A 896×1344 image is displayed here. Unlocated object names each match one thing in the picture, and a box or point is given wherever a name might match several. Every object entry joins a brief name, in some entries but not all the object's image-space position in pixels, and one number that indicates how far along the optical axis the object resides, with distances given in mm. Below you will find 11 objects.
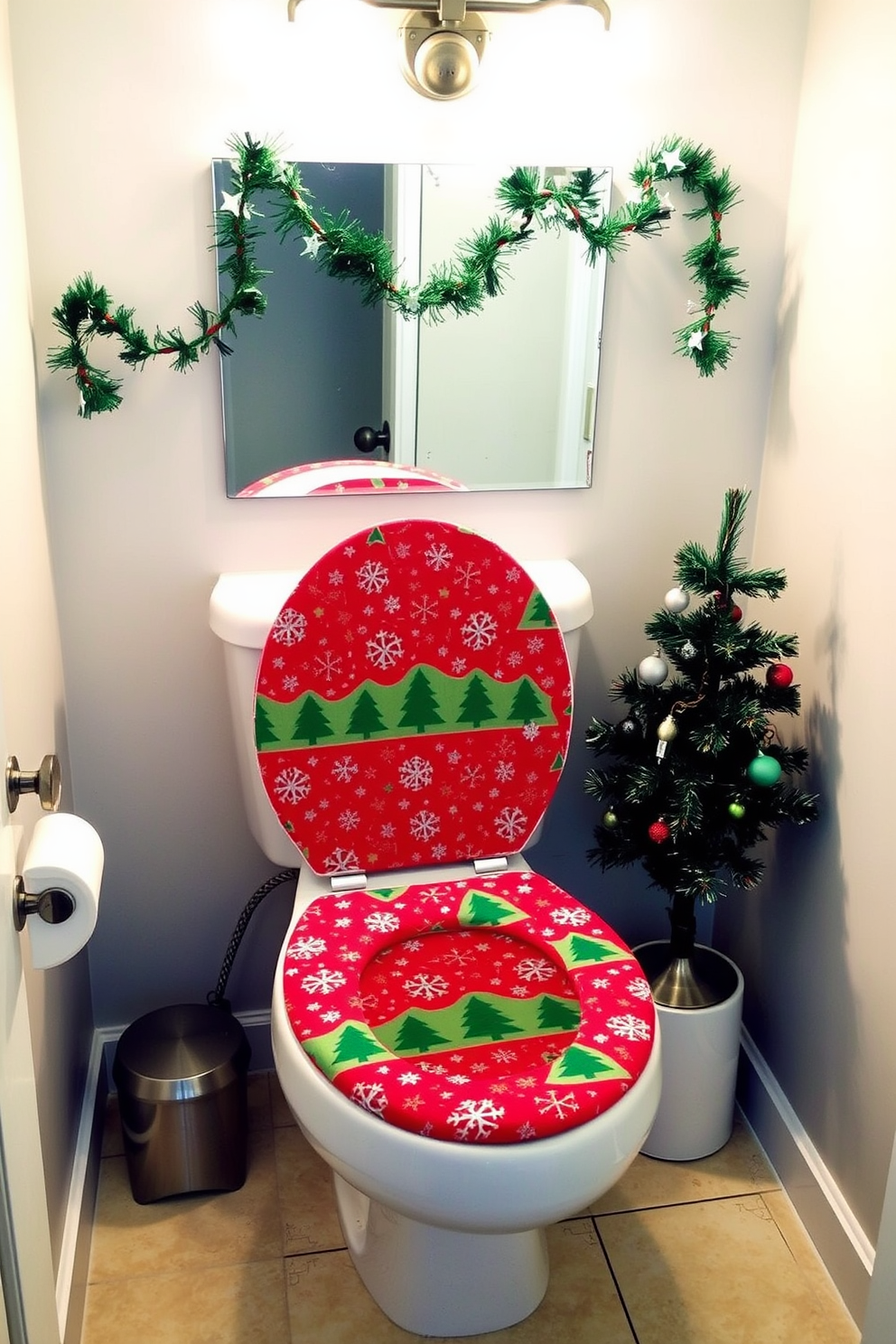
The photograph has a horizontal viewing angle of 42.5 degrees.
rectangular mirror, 1494
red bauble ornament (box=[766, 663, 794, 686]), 1513
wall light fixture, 1383
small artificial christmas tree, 1509
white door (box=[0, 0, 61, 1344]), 868
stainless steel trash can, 1568
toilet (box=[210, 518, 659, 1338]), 1185
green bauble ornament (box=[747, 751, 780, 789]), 1490
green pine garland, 1414
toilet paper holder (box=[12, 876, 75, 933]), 893
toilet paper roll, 919
